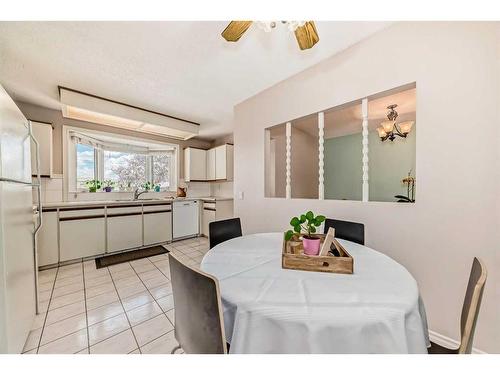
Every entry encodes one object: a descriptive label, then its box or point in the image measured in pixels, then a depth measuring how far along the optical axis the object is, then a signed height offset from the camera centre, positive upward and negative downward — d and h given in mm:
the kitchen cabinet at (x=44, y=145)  2701 +584
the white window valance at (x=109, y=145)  3254 +781
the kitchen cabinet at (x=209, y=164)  4270 +517
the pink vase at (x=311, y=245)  1114 -347
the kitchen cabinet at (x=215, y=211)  4000 -541
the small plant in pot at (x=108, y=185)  3520 +16
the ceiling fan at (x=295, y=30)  1161 +1002
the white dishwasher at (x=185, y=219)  3857 -686
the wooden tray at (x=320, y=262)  929 -385
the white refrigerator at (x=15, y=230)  1003 -273
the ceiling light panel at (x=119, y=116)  2541 +1100
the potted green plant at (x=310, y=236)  1116 -305
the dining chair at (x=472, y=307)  640 -429
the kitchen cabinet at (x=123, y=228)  3068 -700
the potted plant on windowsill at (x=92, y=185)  3361 +14
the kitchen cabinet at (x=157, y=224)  3477 -715
